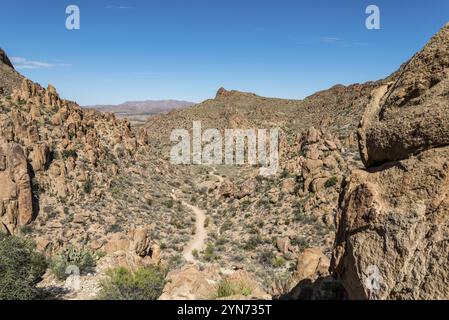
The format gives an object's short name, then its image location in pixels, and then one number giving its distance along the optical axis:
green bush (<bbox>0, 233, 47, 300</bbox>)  11.01
